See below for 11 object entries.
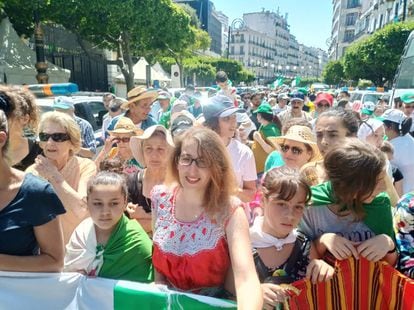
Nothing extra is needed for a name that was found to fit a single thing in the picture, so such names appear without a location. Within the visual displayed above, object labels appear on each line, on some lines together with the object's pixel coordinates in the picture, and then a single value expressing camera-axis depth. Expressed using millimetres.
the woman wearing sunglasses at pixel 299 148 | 3051
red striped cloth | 1731
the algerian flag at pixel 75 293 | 1783
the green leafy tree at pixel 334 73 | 48838
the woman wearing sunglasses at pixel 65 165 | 2492
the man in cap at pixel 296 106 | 6984
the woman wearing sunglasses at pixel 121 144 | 3512
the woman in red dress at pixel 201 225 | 1745
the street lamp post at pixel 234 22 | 30895
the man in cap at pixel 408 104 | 7164
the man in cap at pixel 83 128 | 4827
